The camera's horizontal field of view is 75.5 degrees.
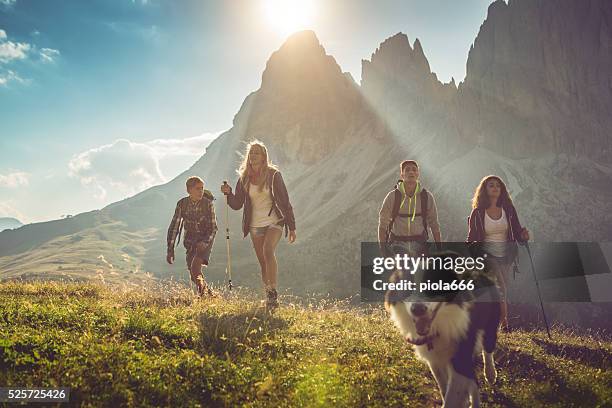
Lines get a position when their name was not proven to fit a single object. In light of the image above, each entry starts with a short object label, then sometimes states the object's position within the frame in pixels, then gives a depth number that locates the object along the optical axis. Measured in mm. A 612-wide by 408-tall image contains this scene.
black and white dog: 3795
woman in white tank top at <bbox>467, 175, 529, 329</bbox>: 7418
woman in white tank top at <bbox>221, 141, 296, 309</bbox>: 8445
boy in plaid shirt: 9711
